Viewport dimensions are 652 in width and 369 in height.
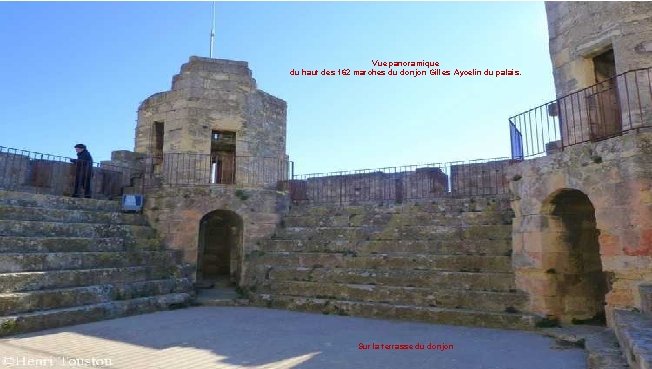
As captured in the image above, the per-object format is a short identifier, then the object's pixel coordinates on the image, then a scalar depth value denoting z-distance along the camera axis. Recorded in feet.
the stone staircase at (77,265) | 19.92
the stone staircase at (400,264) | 22.35
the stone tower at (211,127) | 42.11
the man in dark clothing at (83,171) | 32.76
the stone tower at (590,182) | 17.85
